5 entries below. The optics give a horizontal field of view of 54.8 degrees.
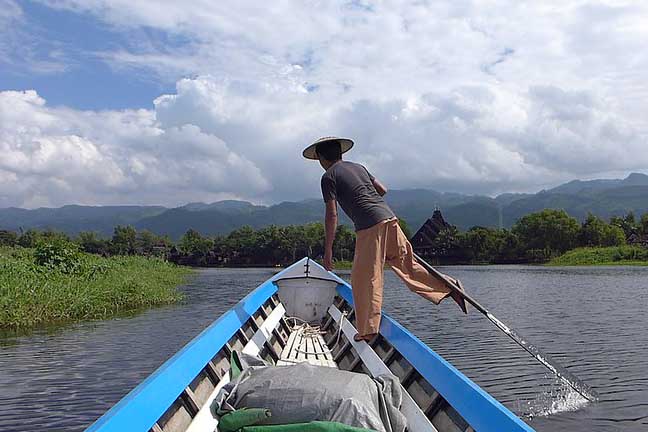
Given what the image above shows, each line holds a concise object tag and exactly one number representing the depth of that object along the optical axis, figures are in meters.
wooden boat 2.89
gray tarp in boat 3.26
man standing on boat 5.34
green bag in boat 3.31
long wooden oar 5.49
